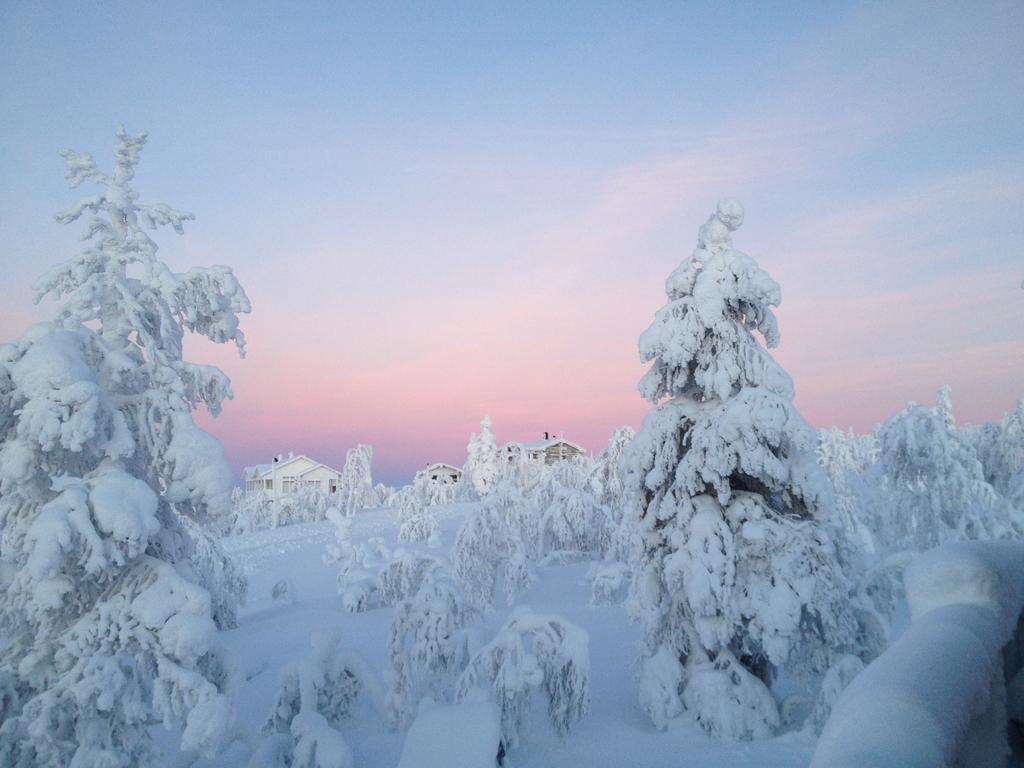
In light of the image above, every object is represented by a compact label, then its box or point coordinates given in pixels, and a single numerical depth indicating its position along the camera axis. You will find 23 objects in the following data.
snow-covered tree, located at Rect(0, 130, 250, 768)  6.55
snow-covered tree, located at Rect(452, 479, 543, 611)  22.19
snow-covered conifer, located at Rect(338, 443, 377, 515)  66.50
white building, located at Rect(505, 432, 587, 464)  76.50
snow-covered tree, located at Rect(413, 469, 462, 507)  49.44
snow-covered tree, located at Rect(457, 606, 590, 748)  9.90
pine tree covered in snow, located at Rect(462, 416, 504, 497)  67.12
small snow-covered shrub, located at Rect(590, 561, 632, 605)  23.27
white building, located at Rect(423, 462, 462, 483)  89.51
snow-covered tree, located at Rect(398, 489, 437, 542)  41.94
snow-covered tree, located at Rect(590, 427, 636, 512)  36.00
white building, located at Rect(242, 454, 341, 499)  78.44
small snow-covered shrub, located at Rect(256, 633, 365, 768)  8.50
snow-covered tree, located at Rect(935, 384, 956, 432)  46.52
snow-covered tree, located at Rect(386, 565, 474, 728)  11.43
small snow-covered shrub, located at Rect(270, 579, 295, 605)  28.28
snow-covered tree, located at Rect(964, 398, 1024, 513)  31.05
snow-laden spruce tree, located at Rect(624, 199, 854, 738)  10.02
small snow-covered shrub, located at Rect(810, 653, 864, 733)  9.16
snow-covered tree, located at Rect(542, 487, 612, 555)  28.75
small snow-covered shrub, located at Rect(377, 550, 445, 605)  19.44
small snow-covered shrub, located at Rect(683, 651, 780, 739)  10.09
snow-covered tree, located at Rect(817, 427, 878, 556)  31.34
